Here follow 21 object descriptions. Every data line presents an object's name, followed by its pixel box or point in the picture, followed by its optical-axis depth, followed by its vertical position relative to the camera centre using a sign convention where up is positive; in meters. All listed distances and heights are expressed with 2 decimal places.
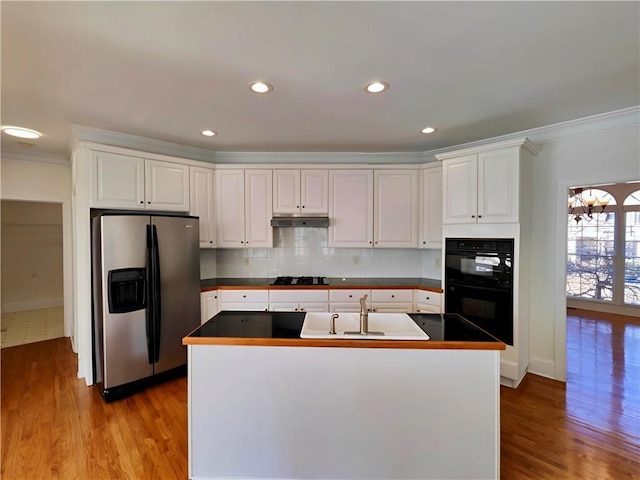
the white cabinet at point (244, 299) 3.43 -0.75
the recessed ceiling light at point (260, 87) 2.06 +1.13
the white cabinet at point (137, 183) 2.83 +0.59
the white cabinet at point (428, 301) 3.26 -0.77
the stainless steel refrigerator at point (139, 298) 2.60 -0.60
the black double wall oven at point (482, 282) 2.79 -0.48
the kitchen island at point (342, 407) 1.58 -0.97
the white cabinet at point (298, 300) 3.42 -0.76
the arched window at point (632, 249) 5.32 -0.25
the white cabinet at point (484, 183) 2.71 +0.55
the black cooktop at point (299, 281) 3.58 -0.57
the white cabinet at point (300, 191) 3.71 +0.61
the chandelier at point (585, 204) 5.64 +0.66
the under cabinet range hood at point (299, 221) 3.56 +0.20
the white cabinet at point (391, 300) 3.45 -0.78
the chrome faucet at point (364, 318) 1.72 -0.50
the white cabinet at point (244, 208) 3.69 +0.39
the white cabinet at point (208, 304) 3.34 -0.79
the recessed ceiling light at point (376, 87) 2.08 +1.13
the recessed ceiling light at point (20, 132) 2.86 +1.11
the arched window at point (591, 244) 5.62 -0.16
